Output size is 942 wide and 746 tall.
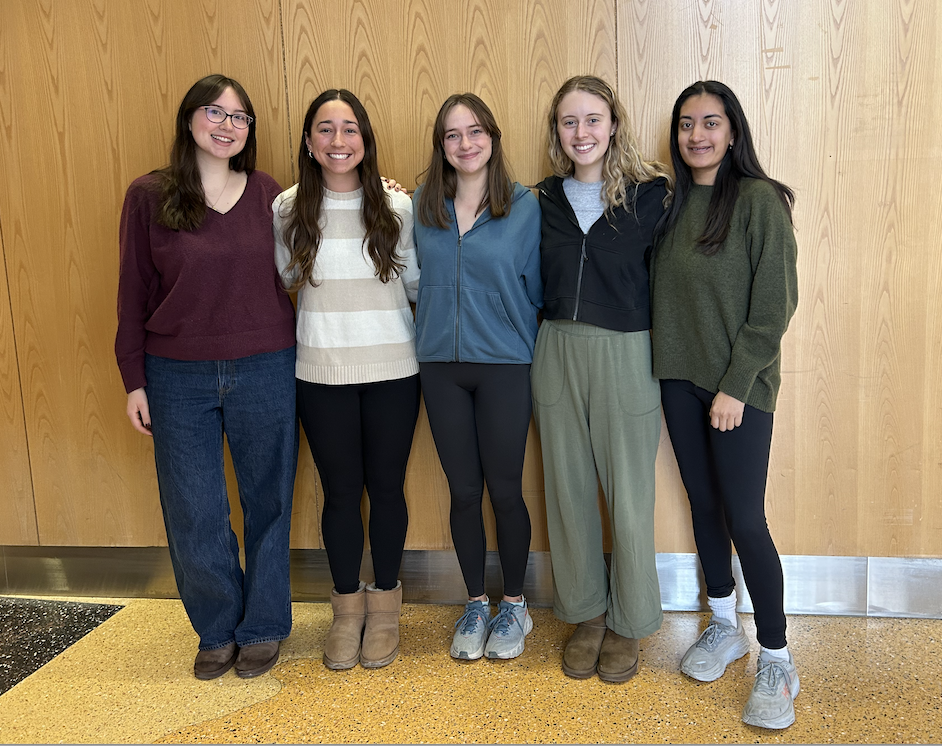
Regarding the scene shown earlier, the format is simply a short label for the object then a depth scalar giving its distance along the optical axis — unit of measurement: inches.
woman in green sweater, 73.5
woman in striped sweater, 82.9
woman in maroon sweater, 81.4
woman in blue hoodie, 81.1
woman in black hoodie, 79.4
